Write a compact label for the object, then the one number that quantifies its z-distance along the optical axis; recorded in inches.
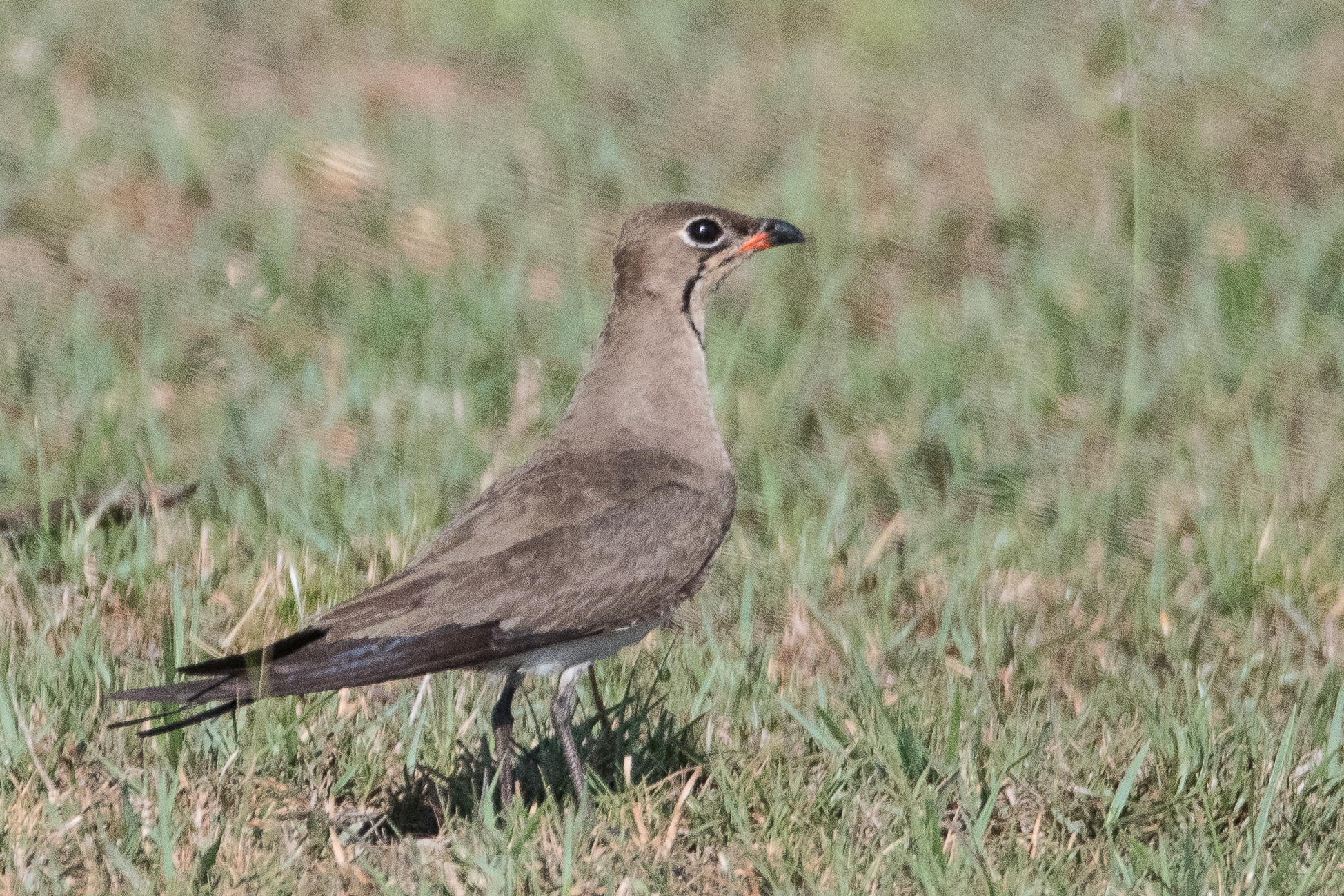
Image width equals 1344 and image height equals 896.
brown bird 307.1
